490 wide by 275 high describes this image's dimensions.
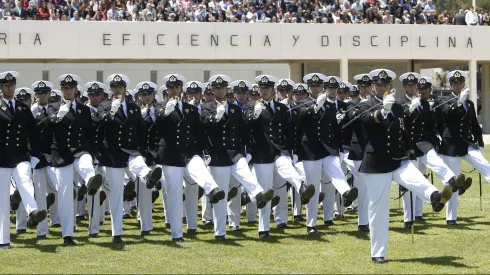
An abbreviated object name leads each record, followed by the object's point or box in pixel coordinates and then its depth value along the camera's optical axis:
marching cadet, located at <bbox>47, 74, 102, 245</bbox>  12.17
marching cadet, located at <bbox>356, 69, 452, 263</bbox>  10.38
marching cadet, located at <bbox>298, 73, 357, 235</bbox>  13.15
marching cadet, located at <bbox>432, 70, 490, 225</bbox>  13.86
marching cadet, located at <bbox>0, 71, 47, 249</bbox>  11.65
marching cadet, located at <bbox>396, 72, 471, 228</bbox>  13.21
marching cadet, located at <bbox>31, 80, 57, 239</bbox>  12.50
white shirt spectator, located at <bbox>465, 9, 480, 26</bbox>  39.34
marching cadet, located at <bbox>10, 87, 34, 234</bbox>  13.37
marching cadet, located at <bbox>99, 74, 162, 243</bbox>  12.33
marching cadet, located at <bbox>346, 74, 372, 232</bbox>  13.16
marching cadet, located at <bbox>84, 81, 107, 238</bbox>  12.68
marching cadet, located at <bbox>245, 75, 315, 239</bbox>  12.98
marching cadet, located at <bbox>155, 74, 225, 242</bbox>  12.35
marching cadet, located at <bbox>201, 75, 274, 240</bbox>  12.55
